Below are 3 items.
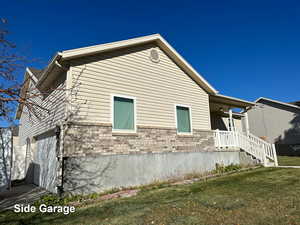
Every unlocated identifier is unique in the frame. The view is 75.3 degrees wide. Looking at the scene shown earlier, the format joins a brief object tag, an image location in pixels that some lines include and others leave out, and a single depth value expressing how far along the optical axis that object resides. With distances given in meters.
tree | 5.58
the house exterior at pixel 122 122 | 6.71
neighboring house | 21.61
